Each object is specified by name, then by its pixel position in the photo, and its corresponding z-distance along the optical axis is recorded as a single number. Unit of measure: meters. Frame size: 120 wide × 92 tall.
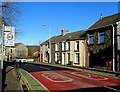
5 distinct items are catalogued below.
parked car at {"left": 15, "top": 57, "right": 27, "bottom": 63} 39.31
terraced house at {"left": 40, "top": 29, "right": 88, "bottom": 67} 30.14
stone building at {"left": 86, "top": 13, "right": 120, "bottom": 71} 21.41
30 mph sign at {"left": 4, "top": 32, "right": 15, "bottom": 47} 10.99
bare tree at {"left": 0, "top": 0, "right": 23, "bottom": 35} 19.19
